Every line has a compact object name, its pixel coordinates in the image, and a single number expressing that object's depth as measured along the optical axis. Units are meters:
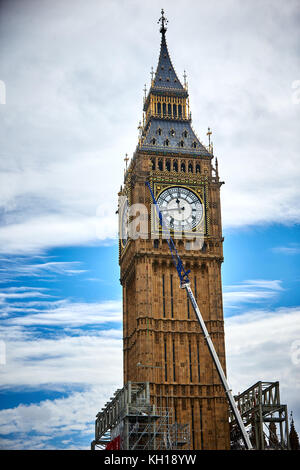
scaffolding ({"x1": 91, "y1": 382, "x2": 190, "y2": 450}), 77.56
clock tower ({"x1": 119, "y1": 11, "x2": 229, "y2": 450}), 86.00
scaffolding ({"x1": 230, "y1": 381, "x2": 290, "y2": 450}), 79.06
